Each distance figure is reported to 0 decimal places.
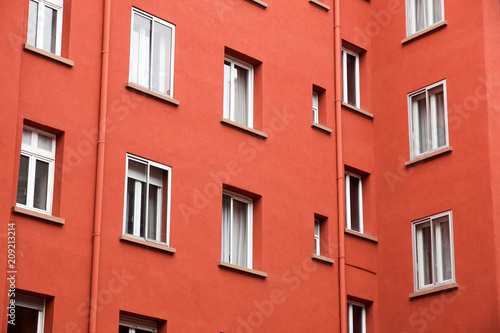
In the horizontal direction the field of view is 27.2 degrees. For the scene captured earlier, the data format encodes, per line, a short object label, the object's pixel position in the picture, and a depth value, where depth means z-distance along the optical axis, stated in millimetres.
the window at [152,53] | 27547
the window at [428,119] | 31016
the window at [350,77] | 33438
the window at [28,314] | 23453
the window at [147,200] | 26125
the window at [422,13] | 32438
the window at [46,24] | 25625
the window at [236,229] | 28219
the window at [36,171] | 24266
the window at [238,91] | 29714
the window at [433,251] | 29562
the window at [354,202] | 32000
